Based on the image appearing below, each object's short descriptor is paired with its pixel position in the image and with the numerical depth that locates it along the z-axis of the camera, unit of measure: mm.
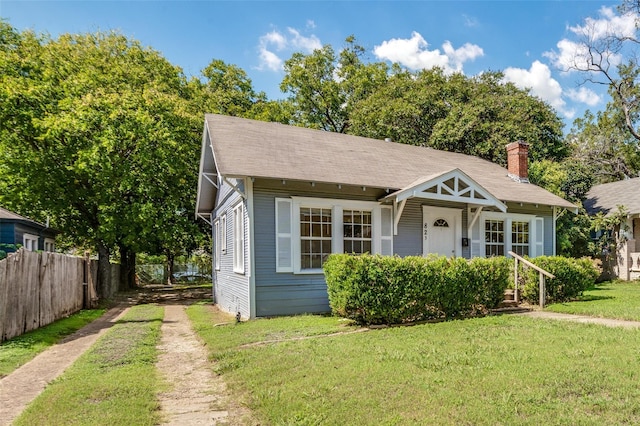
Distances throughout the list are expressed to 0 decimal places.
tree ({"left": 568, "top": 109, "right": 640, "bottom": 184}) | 32062
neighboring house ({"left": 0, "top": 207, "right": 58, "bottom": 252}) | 16625
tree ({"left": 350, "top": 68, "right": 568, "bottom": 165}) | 20984
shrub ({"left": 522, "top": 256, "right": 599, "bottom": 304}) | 10867
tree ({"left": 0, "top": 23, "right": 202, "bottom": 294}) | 16062
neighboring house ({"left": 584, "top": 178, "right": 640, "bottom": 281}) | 18297
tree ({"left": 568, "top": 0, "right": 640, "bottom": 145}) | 21847
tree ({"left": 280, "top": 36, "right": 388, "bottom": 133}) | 32125
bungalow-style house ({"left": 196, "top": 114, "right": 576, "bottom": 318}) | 10328
